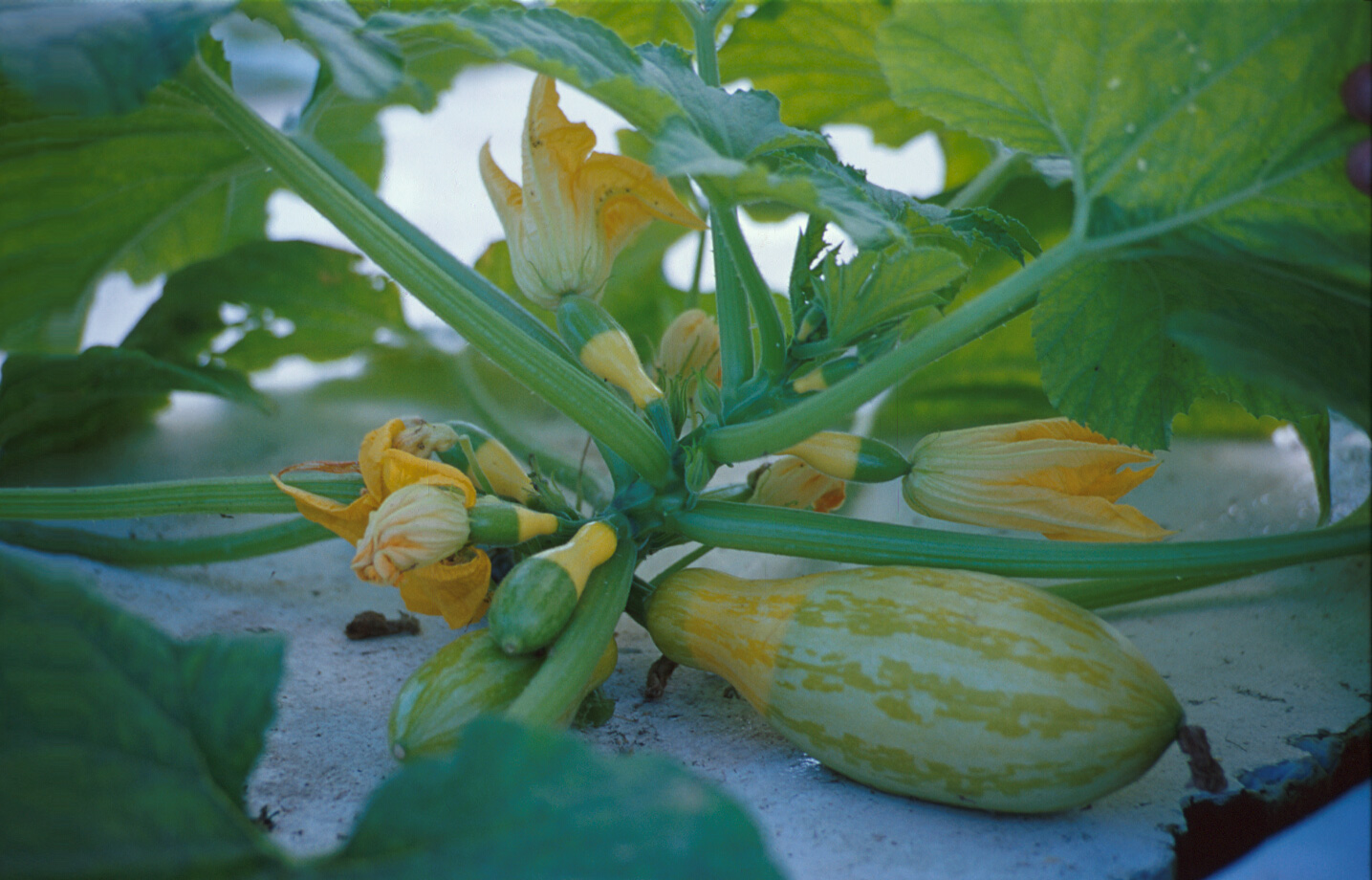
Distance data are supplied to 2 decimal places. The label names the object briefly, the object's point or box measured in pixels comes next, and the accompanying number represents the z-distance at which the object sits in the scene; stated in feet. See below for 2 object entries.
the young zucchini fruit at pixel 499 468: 2.72
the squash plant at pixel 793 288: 2.06
